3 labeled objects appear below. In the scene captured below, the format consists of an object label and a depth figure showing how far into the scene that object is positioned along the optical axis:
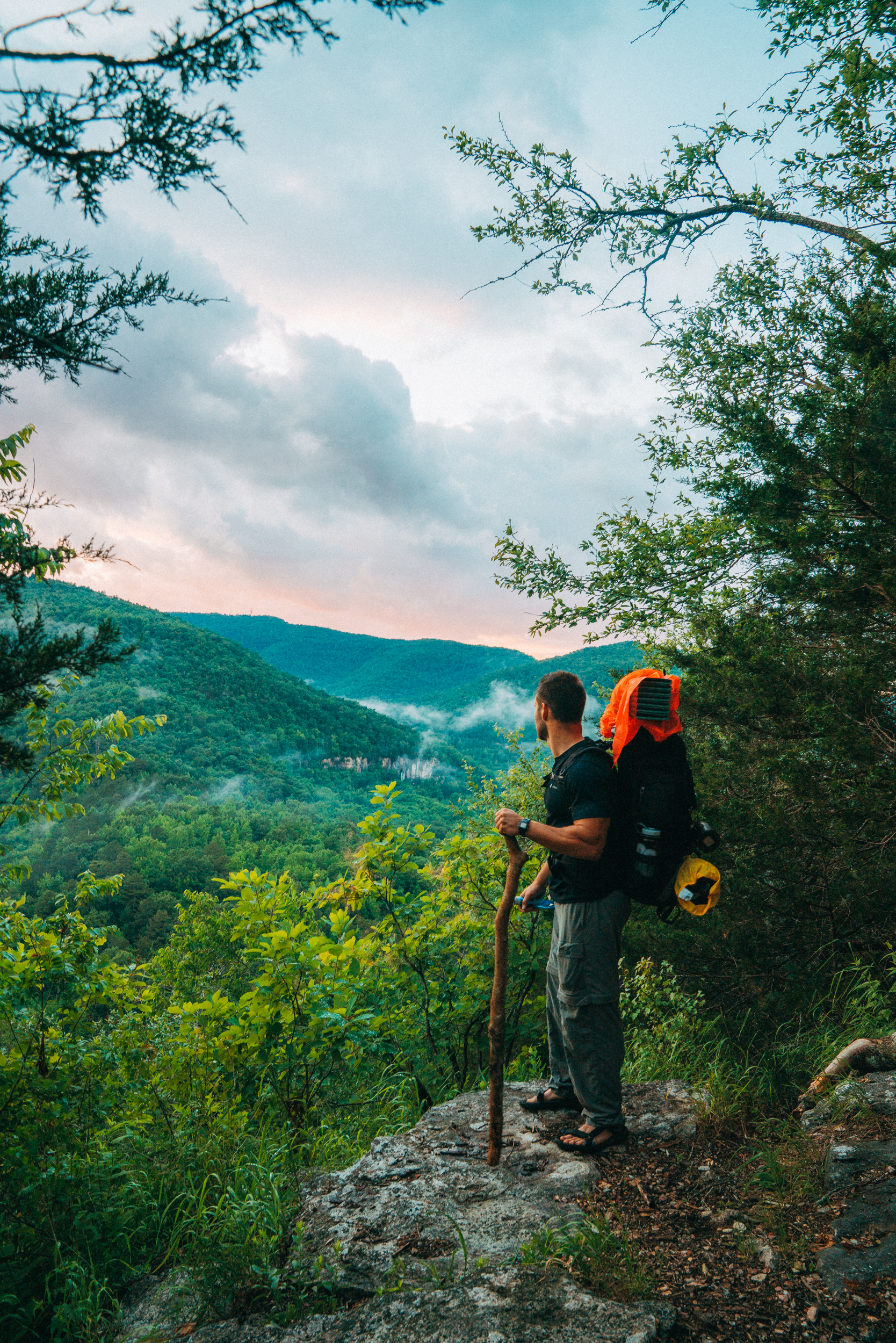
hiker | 2.67
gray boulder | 2.14
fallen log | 2.87
